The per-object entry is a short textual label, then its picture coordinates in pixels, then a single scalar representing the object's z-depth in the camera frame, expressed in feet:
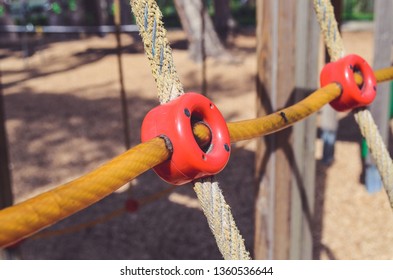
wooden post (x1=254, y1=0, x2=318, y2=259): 5.54
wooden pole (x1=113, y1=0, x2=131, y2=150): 5.61
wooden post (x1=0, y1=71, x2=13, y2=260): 4.10
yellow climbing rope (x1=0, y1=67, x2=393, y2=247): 1.63
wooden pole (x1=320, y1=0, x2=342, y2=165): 11.25
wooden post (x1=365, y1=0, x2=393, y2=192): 8.76
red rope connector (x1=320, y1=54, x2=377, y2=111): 3.64
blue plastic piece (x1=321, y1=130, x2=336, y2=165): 11.33
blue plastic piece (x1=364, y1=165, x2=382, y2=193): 9.73
